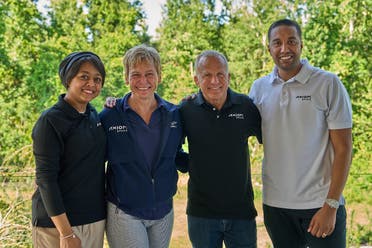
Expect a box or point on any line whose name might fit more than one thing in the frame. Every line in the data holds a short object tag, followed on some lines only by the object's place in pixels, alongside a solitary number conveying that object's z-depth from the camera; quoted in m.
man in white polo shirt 1.79
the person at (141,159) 1.74
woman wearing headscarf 1.56
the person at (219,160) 1.93
